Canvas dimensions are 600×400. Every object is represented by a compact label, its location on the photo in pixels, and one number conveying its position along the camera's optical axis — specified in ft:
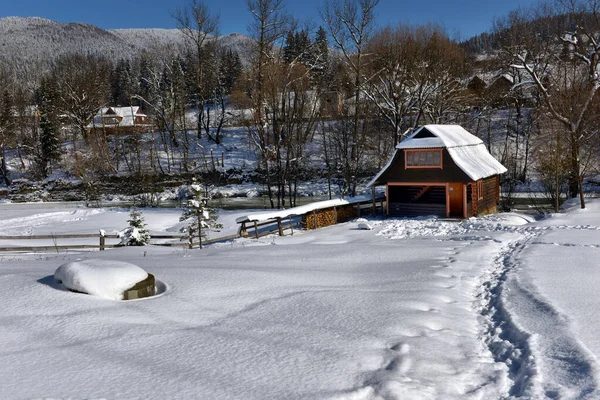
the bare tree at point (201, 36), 143.13
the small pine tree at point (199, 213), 60.75
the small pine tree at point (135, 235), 59.21
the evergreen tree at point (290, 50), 208.59
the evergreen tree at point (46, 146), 165.89
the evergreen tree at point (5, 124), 163.73
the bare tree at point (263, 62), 107.86
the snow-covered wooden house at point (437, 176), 81.51
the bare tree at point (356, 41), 105.70
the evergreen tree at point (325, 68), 127.14
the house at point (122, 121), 196.99
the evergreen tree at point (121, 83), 285.97
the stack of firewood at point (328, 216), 78.79
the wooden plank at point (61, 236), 63.08
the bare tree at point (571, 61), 90.79
